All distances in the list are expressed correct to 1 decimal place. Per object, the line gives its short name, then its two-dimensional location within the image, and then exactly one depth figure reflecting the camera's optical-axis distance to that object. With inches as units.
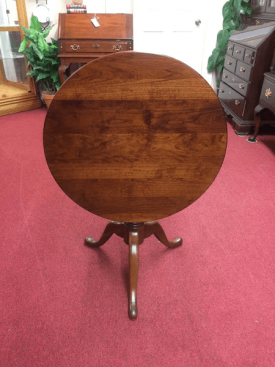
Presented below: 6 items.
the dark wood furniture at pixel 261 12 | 113.4
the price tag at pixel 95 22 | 136.3
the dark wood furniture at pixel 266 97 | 101.7
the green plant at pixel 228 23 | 129.5
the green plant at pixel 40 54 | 133.3
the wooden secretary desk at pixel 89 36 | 135.1
